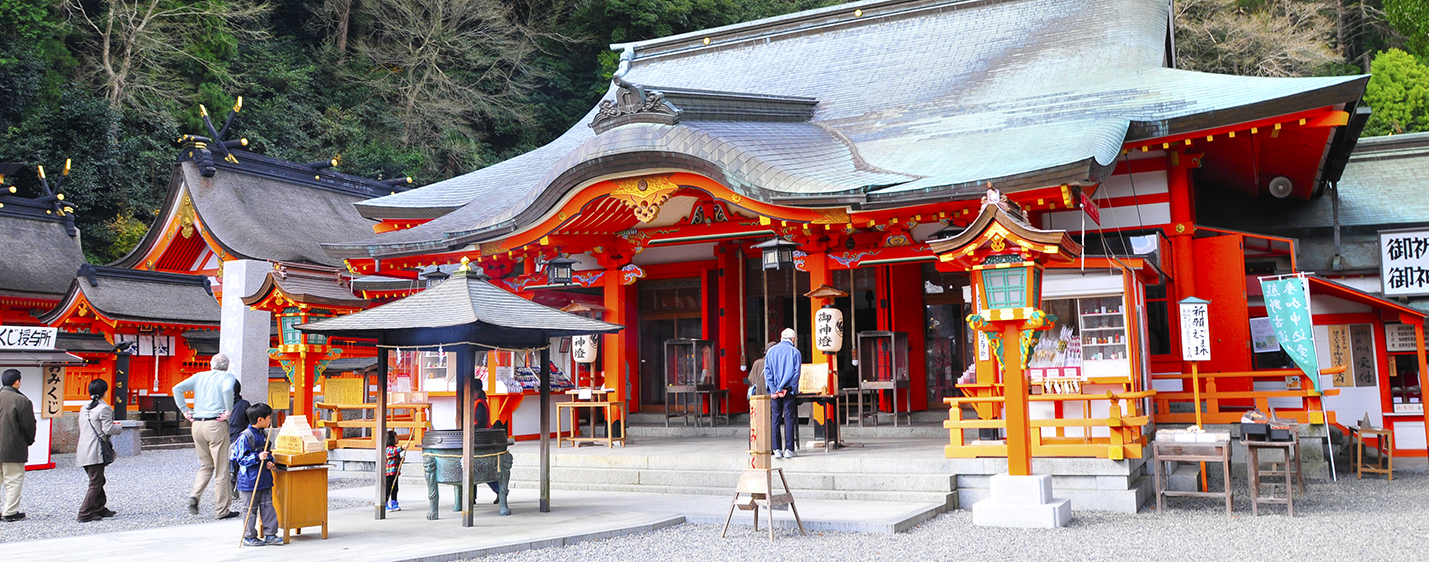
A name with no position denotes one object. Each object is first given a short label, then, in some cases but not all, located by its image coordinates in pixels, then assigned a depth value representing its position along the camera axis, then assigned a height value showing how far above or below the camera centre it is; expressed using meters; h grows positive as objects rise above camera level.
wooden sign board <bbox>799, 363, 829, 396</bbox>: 10.20 -0.05
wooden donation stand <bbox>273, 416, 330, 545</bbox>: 6.62 -0.62
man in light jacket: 8.19 -0.22
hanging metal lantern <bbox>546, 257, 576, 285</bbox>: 11.60 +1.31
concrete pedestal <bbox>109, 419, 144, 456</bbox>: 16.28 -0.79
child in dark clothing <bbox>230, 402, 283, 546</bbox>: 6.51 -0.57
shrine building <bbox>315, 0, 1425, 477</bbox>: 9.32 +1.85
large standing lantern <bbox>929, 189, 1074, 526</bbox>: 7.24 +0.47
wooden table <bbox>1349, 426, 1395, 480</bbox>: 10.49 -0.98
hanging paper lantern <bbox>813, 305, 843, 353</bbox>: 10.78 +0.50
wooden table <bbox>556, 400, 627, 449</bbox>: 11.14 -0.54
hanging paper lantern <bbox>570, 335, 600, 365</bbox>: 12.29 +0.38
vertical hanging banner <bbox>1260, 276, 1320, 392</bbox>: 9.54 +0.44
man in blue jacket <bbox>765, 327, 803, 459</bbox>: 9.26 -0.01
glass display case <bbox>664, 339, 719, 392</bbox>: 13.74 +0.20
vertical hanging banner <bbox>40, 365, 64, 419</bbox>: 13.56 +0.02
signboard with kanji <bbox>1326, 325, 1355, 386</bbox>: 12.19 +0.13
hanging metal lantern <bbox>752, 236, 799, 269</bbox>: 10.50 +1.32
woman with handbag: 8.26 -0.46
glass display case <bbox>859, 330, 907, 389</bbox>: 12.28 +0.19
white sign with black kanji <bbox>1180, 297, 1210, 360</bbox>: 9.03 +0.26
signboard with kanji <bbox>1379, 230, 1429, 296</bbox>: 12.30 +1.22
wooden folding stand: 6.80 -0.69
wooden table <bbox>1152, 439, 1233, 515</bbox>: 7.42 -0.67
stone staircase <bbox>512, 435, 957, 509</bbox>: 8.45 -0.93
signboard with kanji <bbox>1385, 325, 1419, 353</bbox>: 11.91 +0.26
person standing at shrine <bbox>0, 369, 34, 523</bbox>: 8.25 -0.36
